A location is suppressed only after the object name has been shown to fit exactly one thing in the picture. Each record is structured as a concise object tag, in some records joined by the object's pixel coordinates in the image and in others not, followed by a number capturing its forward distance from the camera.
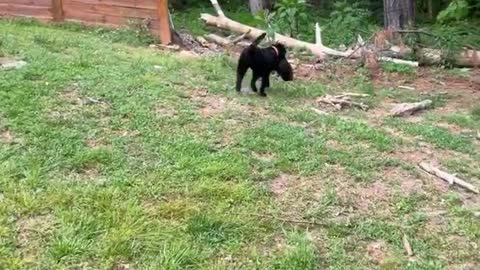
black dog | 6.03
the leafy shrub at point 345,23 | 10.09
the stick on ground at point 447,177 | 4.18
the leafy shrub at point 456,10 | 7.90
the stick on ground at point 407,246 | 3.32
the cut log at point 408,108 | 6.03
